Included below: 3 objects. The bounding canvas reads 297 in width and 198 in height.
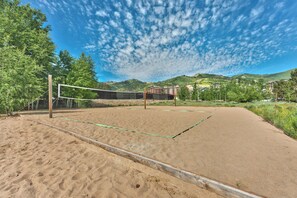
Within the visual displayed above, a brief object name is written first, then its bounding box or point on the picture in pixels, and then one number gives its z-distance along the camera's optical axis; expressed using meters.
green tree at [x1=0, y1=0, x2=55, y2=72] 15.73
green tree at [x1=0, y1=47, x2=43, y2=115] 8.94
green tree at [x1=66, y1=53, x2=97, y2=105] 21.52
